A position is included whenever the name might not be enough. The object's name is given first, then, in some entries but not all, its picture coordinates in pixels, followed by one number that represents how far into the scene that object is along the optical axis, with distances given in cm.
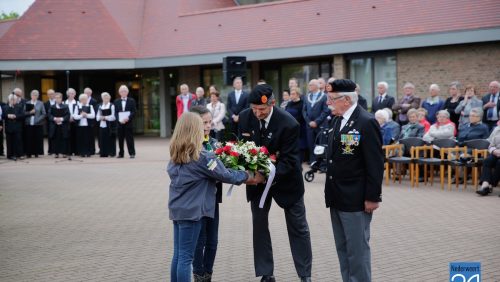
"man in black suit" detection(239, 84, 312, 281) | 615
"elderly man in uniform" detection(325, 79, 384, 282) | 529
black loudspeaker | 1648
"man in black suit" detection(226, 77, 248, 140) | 1716
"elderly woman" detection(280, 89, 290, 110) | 1773
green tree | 8882
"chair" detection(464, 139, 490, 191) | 1255
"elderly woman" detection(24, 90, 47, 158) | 2088
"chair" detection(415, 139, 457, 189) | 1304
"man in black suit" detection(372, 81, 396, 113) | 1641
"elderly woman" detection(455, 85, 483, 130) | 1441
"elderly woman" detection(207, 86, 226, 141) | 1691
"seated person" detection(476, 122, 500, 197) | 1191
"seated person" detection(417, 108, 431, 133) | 1454
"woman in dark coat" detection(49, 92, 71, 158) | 2072
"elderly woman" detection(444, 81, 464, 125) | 1538
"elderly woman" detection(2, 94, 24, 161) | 2002
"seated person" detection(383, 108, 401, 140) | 1473
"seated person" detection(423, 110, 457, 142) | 1365
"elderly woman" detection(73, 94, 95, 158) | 2091
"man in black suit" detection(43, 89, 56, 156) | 2125
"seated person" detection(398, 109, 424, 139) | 1432
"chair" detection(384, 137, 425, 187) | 1353
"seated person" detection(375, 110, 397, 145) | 1466
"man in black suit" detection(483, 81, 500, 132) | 1437
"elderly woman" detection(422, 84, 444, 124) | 1573
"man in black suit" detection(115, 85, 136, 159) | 1996
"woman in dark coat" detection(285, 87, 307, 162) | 1689
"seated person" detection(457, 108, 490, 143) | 1337
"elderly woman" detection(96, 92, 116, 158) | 2047
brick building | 1978
